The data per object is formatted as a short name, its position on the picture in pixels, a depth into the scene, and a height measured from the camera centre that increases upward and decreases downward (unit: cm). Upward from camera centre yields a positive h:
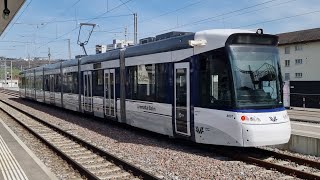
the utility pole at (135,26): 2244 +471
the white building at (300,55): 3263 +317
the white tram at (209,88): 697 -13
